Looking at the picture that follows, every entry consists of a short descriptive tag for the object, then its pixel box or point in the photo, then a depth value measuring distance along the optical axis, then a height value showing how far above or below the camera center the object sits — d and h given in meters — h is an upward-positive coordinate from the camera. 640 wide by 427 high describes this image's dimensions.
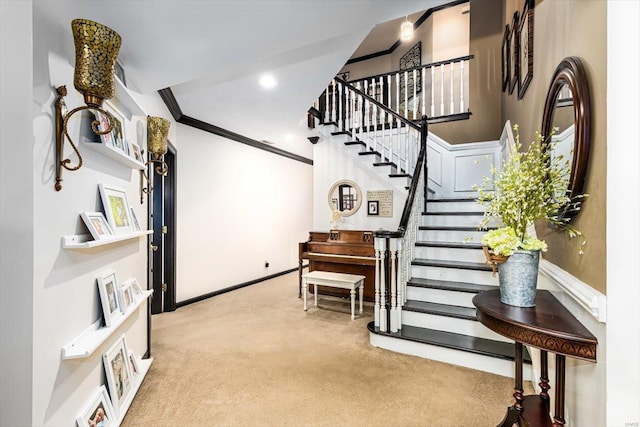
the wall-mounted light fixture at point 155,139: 2.49 +0.61
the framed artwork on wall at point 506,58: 3.54 +1.94
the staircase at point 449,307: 2.38 -0.89
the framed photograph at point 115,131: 1.62 +0.48
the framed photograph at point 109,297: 1.64 -0.49
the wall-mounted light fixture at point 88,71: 1.26 +0.60
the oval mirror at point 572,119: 1.23 +0.43
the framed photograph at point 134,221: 2.08 -0.07
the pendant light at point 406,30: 4.46 +2.74
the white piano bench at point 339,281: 3.48 -0.82
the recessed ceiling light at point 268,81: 2.83 +1.27
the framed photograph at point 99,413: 1.45 -1.03
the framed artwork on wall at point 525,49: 2.33 +1.37
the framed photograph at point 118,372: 1.72 -0.97
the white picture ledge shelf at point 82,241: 1.34 -0.14
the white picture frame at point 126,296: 1.85 -0.55
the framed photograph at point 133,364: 2.06 -1.06
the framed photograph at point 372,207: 4.57 +0.08
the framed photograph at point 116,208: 1.72 +0.02
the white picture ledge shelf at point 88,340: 1.32 -0.62
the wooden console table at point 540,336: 1.06 -0.46
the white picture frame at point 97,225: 1.49 -0.07
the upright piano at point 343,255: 4.00 -0.59
